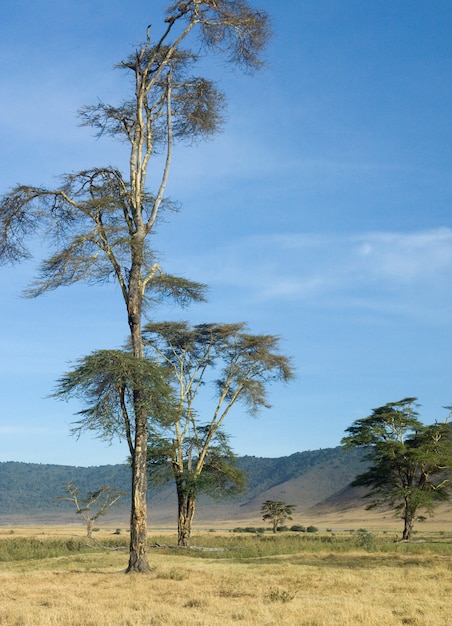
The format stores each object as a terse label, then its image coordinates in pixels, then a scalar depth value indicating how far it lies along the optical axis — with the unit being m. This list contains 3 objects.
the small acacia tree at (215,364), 35.75
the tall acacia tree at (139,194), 22.44
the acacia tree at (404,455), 41.44
